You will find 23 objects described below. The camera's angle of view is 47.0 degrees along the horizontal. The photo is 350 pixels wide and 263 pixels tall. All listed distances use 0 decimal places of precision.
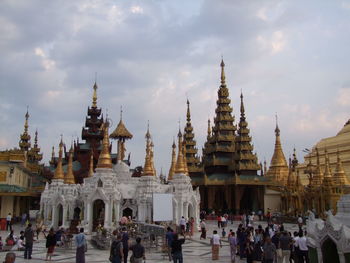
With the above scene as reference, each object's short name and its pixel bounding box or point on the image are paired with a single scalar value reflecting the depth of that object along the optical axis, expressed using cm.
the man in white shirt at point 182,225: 2347
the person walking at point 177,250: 1202
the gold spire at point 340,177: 3494
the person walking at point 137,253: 1062
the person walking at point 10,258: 628
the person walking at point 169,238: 1463
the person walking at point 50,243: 1510
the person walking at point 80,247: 1229
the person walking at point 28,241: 1551
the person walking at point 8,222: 2980
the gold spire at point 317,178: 3762
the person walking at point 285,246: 1246
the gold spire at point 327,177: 3510
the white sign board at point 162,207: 2108
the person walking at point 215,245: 1522
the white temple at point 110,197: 2691
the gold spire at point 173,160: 3422
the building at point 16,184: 3691
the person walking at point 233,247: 1457
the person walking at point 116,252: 1107
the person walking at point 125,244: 1304
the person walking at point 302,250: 1231
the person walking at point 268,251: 1135
